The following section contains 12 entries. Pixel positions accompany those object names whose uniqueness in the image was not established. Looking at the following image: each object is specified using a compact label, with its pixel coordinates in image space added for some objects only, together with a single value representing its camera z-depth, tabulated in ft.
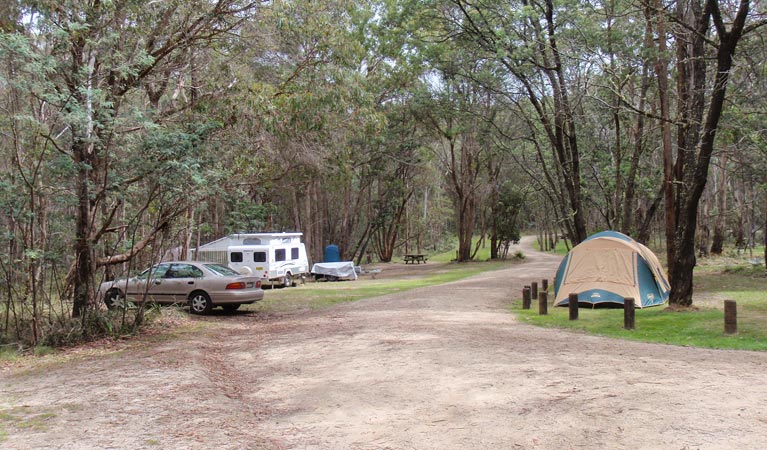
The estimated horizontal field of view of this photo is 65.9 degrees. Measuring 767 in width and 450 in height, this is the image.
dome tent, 49.60
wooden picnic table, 147.33
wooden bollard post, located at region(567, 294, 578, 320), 43.68
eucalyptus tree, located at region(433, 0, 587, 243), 56.13
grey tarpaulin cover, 99.04
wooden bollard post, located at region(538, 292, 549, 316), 47.19
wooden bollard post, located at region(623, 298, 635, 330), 38.86
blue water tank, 116.16
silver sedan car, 48.96
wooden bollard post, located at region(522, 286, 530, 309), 51.05
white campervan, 81.97
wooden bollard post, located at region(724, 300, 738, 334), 35.04
